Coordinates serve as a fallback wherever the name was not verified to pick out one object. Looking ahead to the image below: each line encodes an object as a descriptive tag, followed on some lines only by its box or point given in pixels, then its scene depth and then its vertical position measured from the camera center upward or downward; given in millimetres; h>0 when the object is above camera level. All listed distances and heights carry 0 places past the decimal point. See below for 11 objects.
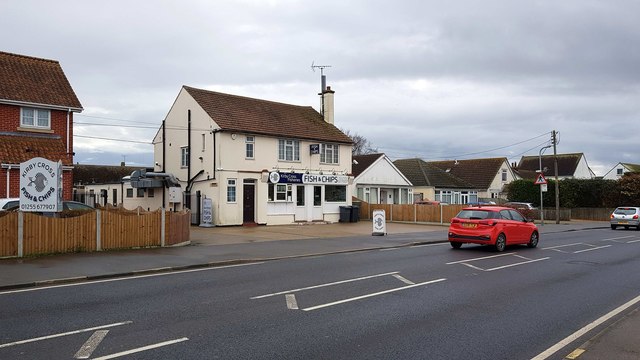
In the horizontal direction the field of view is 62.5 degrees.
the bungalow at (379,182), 43281 +1362
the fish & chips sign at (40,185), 14305 +437
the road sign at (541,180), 35438 +1088
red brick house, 21297 +3730
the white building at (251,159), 28859 +2378
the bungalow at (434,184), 51000 +1283
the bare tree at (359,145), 84500 +8500
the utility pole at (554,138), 40209 +4429
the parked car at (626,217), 32219 -1366
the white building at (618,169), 74531 +3814
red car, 17141 -1038
